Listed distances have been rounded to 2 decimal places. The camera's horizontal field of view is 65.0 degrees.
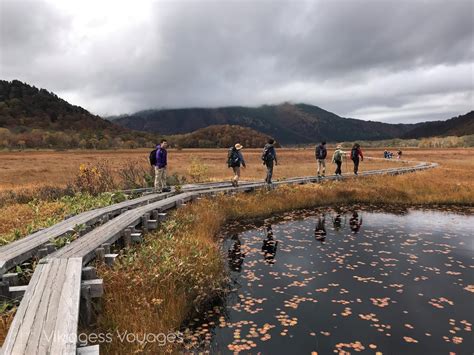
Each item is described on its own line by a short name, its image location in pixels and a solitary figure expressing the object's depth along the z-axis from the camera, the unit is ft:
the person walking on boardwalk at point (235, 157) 69.46
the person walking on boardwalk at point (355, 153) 101.04
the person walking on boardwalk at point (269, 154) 74.18
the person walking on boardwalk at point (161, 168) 63.93
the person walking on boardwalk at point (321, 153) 90.99
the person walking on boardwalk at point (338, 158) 98.33
